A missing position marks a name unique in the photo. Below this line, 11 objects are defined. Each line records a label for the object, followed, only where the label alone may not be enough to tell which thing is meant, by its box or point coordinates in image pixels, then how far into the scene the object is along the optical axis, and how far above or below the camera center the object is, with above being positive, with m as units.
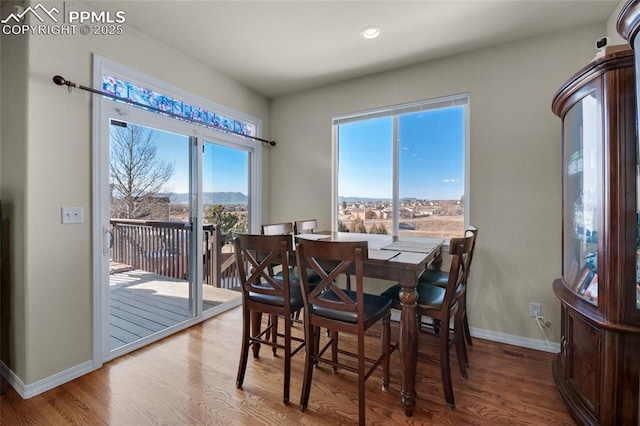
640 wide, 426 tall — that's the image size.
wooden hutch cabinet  1.37 -0.21
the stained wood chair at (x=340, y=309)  1.55 -0.58
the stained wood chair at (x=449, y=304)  1.67 -0.59
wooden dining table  1.66 -0.47
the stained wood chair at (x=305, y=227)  3.03 -0.15
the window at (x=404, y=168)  2.89 +0.48
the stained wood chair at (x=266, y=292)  1.76 -0.53
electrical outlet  2.47 -0.83
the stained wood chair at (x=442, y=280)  2.18 -0.56
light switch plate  1.99 -0.01
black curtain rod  1.93 +0.90
